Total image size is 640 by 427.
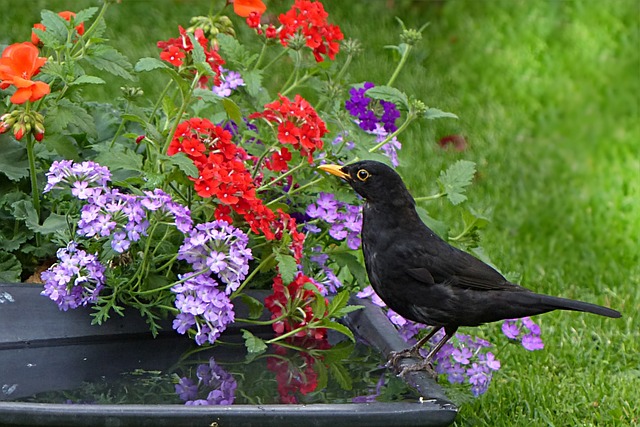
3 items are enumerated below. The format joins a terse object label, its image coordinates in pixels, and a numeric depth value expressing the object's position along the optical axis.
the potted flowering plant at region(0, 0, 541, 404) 6.18
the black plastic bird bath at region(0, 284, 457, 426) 5.06
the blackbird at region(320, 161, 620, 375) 6.45
